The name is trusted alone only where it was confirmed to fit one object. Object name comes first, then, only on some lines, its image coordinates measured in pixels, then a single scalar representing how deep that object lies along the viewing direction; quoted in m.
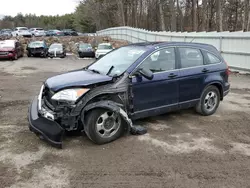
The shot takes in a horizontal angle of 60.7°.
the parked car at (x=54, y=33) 35.04
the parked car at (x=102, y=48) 18.12
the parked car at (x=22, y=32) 31.19
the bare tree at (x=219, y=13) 17.43
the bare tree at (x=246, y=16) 19.37
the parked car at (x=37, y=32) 33.16
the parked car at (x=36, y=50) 19.43
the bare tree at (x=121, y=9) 33.26
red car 16.21
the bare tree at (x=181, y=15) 28.03
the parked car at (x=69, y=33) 36.58
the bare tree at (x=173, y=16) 20.99
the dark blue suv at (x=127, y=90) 3.44
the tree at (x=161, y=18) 23.50
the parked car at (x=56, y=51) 19.52
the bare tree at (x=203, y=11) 21.31
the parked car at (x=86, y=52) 19.97
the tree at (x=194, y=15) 20.16
